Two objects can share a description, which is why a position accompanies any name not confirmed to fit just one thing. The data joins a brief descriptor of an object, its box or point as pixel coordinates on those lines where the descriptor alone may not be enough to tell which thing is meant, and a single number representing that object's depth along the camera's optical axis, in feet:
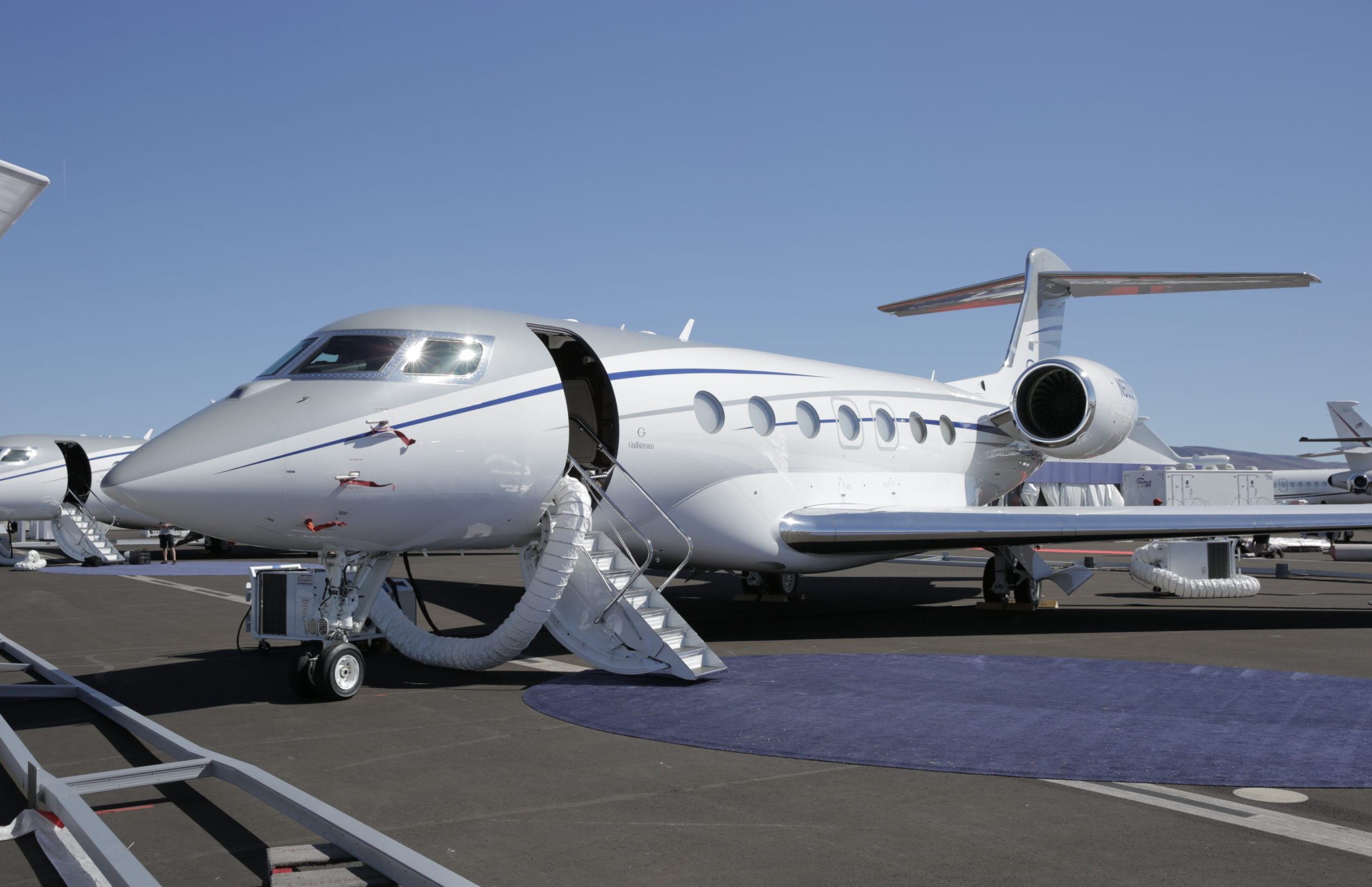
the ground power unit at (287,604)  28.37
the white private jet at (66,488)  91.20
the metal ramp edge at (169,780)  12.71
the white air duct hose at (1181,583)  57.36
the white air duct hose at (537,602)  28.35
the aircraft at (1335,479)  147.84
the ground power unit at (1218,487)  67.87
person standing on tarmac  97.96
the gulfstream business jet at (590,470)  26.05
